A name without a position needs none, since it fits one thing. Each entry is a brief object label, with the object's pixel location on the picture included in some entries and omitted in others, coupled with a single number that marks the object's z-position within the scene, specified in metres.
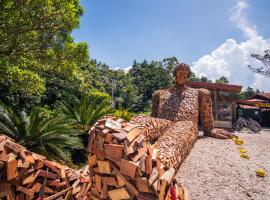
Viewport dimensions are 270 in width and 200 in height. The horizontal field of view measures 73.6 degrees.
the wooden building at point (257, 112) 14.39
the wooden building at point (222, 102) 10.39
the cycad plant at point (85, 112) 7.21
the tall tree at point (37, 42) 4.38
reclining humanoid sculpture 3.25
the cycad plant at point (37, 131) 4.78
